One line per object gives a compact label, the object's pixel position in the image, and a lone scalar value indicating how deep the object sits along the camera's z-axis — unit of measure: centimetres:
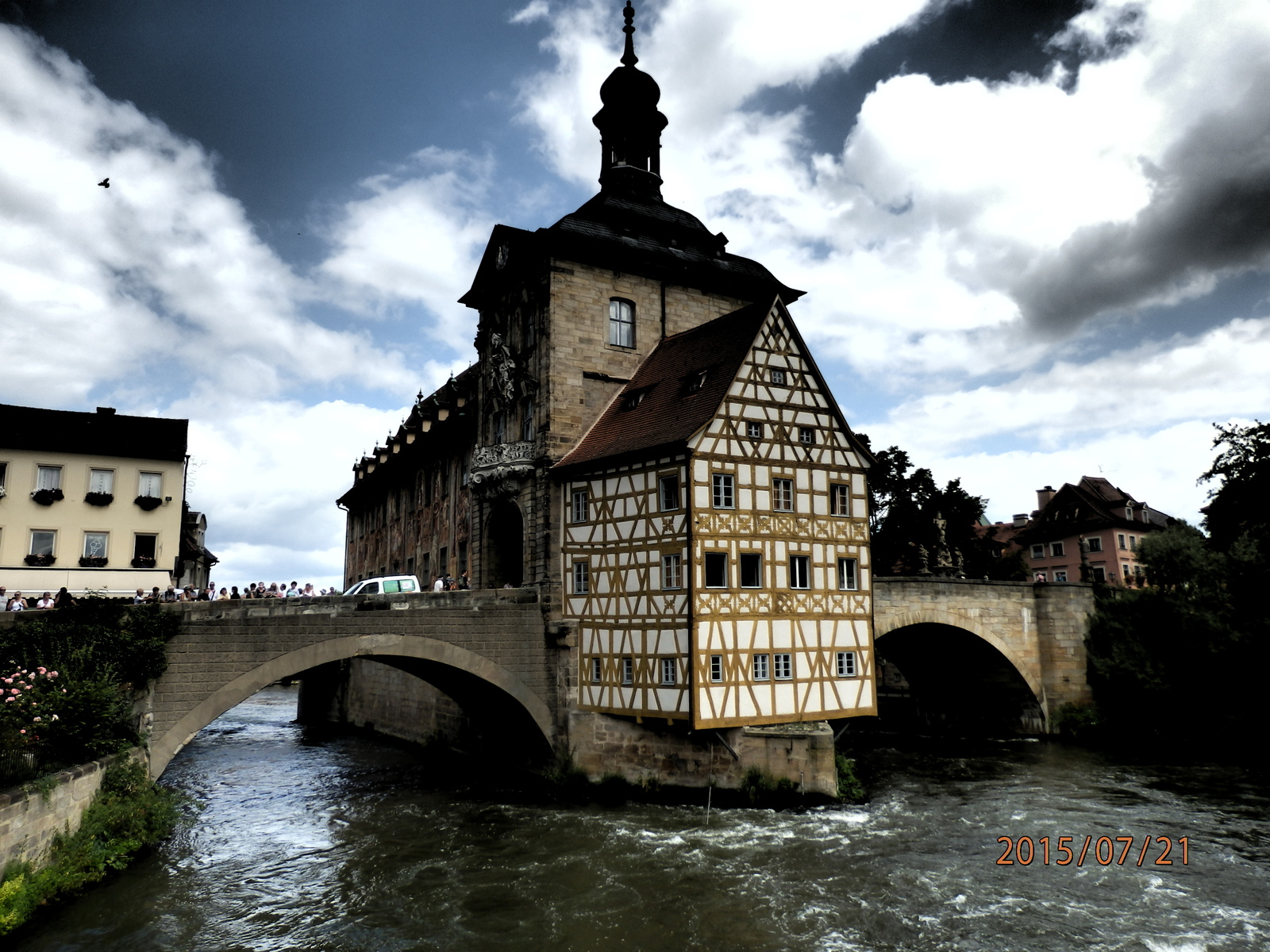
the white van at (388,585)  2634
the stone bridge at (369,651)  1883
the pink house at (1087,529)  5984
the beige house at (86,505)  2795
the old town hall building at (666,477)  2172
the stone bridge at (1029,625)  3169
